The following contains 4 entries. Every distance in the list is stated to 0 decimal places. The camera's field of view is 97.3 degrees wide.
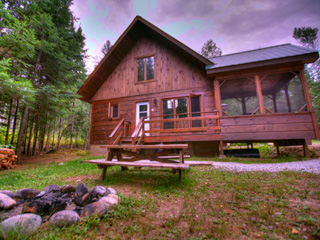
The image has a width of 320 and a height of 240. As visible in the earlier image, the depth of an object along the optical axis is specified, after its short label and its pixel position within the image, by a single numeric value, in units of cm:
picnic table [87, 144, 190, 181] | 283
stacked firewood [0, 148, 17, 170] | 600
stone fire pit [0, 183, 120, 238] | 158
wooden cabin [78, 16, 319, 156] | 636
